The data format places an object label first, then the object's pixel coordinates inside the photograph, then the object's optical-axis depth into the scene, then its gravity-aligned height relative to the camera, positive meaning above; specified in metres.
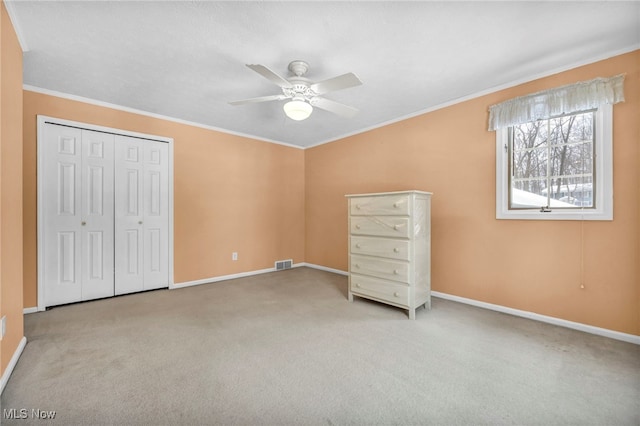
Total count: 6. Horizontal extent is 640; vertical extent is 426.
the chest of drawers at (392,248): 2.71 -0.40
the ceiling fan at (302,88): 2.00 +1.01
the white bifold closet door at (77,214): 2.91 -0.02
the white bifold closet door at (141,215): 3.36 -0.03
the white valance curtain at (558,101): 2.18 +1.00
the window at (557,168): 2.25 +0.42
